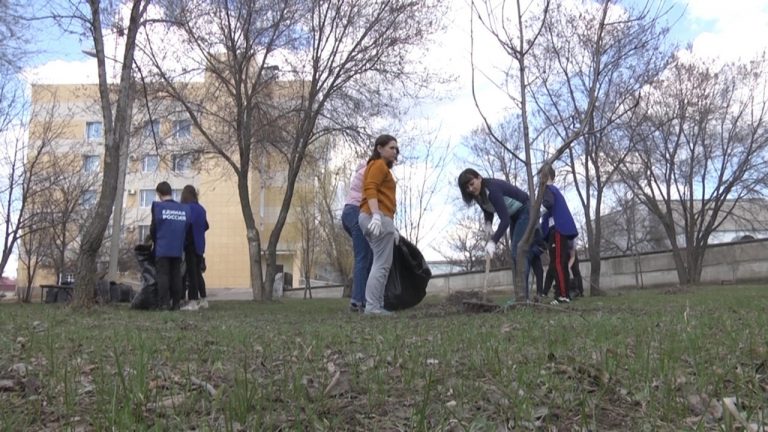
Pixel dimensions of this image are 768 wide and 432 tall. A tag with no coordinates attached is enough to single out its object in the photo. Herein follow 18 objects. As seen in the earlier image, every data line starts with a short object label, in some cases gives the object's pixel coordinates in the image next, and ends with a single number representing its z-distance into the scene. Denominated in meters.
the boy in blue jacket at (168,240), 9.63
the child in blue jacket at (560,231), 8.77
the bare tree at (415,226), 32.41
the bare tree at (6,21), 10.62
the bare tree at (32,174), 25.20
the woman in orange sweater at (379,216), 7.30
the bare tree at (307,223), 31.35
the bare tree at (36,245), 31.05
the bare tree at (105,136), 8.66
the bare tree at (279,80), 16.14
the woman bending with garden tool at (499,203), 7.95
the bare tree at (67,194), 28.09
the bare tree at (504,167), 31.05
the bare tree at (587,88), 15.05
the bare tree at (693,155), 22.47
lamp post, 18.77
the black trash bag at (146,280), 9.86
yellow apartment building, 19.12
